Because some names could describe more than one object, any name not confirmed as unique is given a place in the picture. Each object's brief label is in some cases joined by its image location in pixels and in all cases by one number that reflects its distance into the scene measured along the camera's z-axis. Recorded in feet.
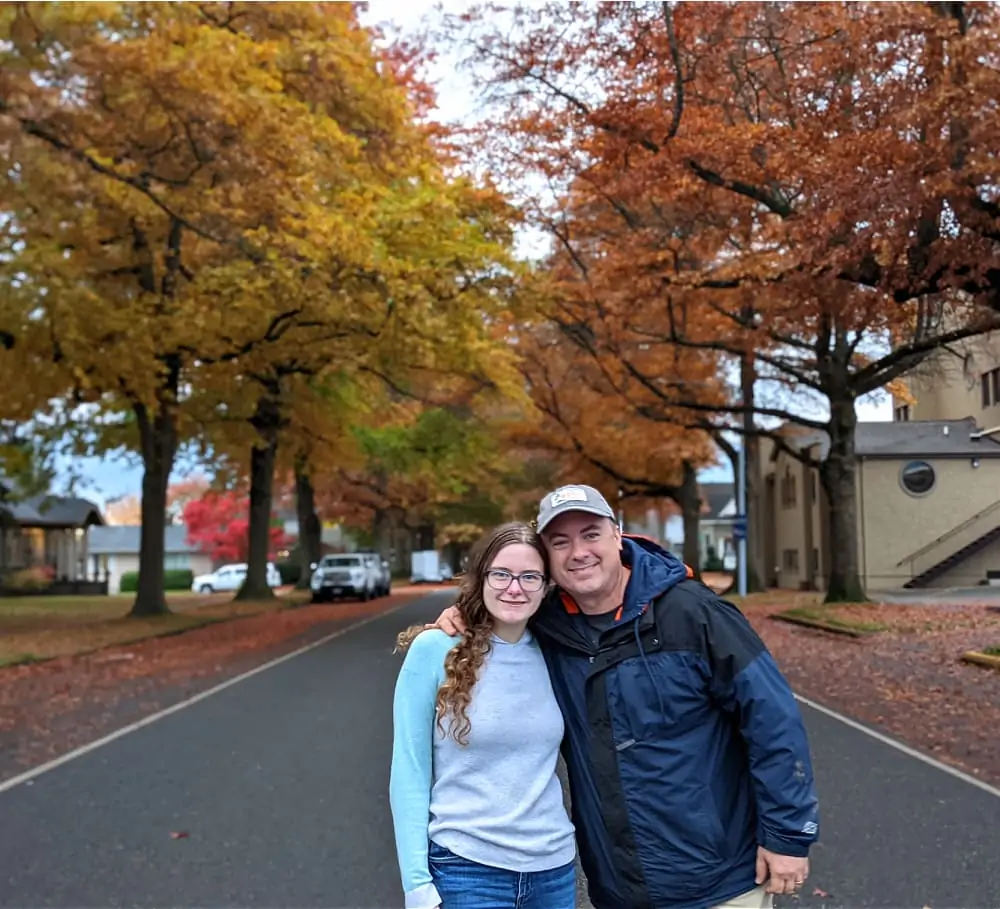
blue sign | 101.91
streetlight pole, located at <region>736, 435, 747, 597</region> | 102.42
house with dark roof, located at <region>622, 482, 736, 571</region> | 196.88
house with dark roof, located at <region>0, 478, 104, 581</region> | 148.36
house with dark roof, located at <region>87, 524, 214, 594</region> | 250.37
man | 8.31
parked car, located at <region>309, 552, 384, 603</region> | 119.65
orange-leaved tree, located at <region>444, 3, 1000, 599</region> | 38.11
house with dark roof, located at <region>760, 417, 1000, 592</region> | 111.75
